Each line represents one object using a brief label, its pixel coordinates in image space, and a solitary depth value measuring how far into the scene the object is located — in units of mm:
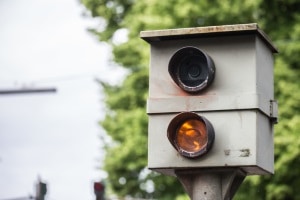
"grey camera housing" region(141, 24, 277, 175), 5430
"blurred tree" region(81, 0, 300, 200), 21016
